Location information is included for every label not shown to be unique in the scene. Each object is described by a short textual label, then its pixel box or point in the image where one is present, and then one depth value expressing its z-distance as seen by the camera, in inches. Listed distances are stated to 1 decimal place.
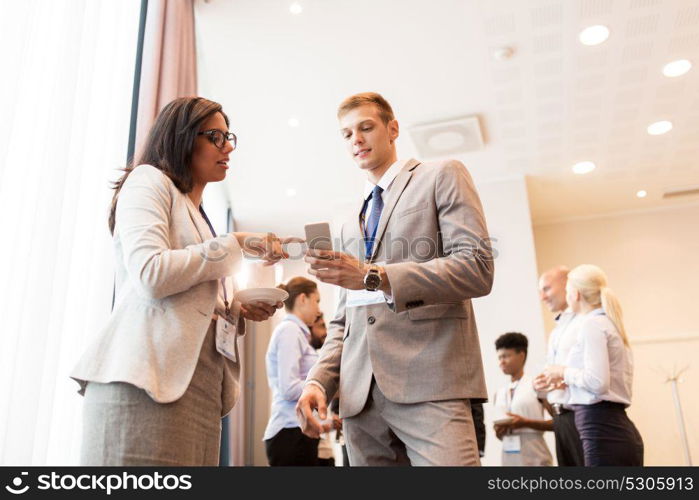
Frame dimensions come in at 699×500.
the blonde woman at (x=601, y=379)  106.8
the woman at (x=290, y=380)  124.5
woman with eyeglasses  45.6
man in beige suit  52.4
